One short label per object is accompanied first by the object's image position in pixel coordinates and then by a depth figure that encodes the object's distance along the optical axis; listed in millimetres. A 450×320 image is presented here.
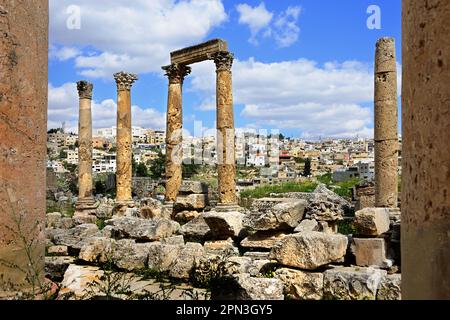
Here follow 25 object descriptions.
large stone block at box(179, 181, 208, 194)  16156
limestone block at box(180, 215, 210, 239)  11438
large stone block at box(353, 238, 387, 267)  7551
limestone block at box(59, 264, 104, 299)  6196
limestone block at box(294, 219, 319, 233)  8977
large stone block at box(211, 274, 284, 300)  5152
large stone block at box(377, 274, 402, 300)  5629
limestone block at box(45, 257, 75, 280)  7820
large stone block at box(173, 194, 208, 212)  15508
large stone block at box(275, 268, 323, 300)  6371
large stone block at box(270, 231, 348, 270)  6641
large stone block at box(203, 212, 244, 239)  10500
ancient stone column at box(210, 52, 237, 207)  15672
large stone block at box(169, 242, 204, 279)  7330
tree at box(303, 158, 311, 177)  83875
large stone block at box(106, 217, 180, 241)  9836
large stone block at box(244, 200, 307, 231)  8883
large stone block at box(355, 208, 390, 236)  7891
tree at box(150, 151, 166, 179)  64125
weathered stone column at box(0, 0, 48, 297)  3756
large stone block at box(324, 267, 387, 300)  5730
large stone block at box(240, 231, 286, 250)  9109
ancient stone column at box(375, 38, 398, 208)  12523
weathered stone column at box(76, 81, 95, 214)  21258
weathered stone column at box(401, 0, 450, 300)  1812
